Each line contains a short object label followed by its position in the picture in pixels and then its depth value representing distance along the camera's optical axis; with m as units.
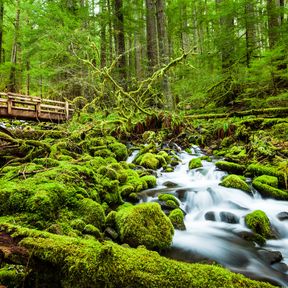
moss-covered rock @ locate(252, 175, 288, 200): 5.55
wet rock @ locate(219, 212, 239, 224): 4.97
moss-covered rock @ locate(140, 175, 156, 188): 6.19
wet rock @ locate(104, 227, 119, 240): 3.81
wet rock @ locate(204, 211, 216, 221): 5.17
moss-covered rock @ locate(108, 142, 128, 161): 8.06
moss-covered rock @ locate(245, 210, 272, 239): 4.45
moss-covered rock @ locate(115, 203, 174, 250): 3.70
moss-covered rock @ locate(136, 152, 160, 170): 7.47
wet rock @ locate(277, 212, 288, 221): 4.91
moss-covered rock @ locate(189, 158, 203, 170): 7.56
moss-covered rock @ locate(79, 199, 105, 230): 3.93
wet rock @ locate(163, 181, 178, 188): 6.40
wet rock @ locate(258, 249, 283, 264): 3.80
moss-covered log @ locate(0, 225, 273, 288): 2.05
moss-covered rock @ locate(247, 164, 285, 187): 5.99
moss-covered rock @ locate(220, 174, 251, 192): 5.87
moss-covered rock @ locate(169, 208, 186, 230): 4.55
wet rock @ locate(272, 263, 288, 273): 3.62
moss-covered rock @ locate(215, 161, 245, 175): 6.88
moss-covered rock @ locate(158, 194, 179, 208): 5.16
